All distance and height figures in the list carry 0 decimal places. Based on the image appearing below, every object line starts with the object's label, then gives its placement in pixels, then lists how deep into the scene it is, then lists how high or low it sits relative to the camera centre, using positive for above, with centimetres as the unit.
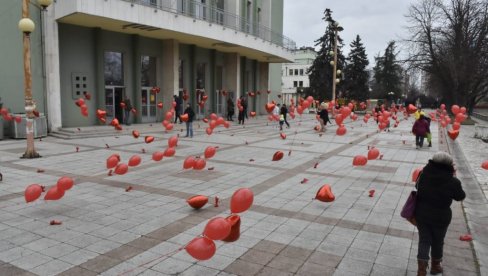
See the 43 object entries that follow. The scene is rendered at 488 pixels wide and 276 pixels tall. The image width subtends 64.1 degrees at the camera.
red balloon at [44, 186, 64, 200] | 705 -173
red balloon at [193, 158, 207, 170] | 958 -158
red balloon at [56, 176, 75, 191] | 701 -154
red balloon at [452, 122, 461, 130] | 1449 -90
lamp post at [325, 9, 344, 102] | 6002 +1281
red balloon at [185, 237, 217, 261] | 414 -158
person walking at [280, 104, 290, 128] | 2556 -72
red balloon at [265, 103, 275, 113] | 1919 -35
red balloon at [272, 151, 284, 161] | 1199 -172
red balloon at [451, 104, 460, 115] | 1677 -37
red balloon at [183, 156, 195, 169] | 954 -155
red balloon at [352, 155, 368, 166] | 1047 -161
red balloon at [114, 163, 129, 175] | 928 -167
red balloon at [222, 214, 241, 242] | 480 -161
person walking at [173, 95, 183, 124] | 2600 -40
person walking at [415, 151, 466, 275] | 438 -113
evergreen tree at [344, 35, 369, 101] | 6388 +443
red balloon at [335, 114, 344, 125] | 1611 -76
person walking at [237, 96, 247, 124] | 2850 -98
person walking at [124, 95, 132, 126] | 2441 -68
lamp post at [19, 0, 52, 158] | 1168 +59
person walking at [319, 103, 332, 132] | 2294 -92
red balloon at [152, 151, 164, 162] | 1063 -158
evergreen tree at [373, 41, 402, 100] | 8562 +464
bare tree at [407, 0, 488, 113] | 4088 +587
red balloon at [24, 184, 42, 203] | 687 -167
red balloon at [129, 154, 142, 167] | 982 -157
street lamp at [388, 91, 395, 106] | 7841 +91
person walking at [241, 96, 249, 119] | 2971 -41
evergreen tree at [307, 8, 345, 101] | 5984 +509
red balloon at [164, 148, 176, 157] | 1118 -151
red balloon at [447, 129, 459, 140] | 1349 -112
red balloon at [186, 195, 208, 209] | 710 -186
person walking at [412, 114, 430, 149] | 1611 -110
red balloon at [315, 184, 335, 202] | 743 -180
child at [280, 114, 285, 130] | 2483 -125
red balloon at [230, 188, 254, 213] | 487 -125
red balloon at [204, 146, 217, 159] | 1052 -142
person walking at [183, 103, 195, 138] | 1917 -103
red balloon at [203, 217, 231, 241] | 423 -141
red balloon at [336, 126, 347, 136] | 1565 -122
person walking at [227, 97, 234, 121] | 3072 -66
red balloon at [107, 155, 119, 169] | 951 -155
